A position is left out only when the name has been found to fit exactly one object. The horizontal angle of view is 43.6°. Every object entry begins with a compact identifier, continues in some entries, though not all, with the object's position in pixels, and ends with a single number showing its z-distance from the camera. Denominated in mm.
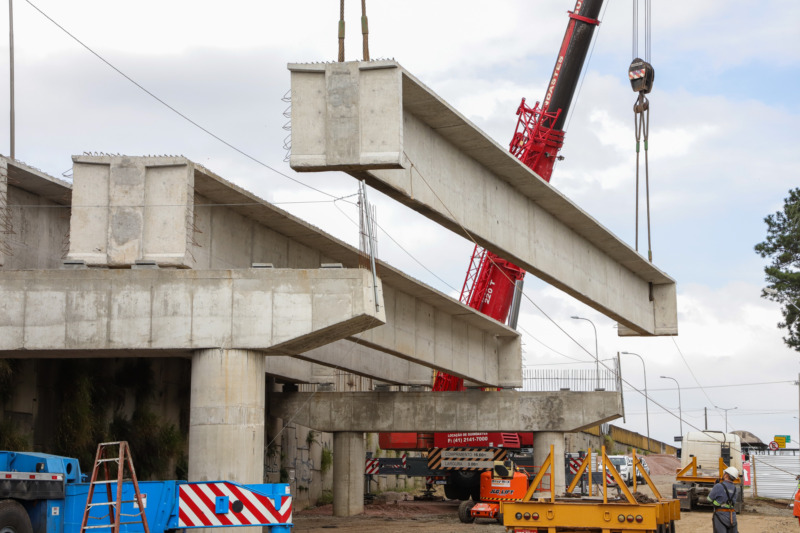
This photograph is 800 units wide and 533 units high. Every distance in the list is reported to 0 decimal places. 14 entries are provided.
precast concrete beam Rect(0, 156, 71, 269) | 19562
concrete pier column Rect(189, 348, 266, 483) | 18047
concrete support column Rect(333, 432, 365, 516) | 34781
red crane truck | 31922
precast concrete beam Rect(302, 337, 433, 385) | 30406
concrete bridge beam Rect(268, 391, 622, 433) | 33438
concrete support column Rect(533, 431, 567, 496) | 33406
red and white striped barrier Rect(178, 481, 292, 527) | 14008
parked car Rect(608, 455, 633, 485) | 52612
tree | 55562
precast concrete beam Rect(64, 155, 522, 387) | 19250
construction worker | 16859
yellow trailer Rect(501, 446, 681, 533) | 16047
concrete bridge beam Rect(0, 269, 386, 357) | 18500
